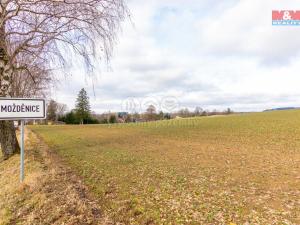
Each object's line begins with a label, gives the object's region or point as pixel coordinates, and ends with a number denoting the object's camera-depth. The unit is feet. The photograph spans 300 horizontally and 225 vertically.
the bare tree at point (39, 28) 23.71
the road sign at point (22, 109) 18.60
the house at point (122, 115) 308.69
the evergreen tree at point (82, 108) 281.33
